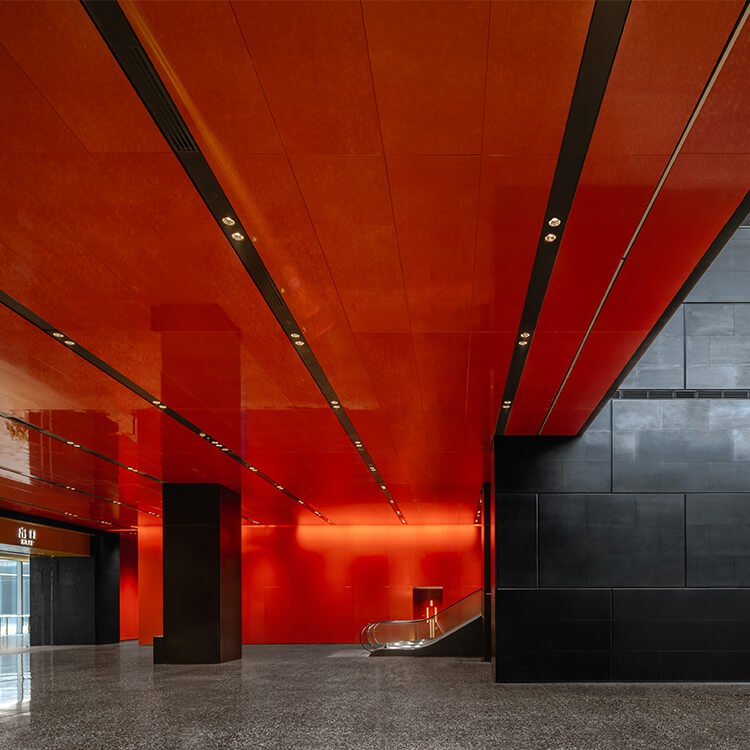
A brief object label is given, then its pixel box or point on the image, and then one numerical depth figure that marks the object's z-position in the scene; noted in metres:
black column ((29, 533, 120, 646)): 37.09
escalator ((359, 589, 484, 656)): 25.38
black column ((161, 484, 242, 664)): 21.42
